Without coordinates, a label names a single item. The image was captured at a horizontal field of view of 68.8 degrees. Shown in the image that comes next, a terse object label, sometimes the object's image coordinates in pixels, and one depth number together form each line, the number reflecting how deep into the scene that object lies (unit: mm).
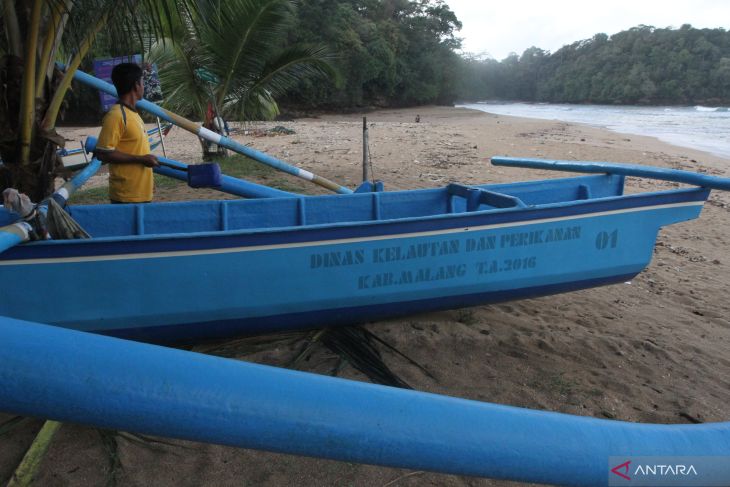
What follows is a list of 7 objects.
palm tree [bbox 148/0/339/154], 7591
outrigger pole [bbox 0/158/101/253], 2537
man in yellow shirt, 3508
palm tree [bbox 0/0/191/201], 3686
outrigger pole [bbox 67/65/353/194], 4941
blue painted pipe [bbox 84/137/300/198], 4395
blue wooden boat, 2967
